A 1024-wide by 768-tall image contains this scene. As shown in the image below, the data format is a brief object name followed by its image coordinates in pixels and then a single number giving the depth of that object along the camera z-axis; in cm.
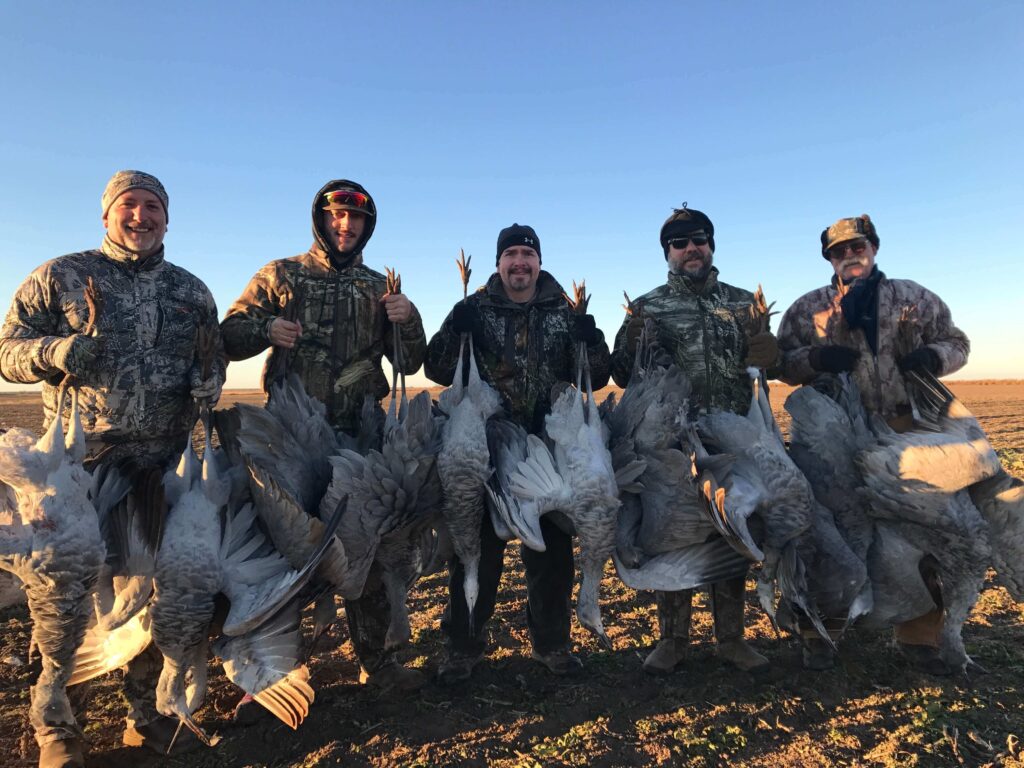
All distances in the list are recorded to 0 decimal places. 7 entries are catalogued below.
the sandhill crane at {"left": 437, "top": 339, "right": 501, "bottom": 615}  405
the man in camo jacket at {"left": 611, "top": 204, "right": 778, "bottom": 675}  459
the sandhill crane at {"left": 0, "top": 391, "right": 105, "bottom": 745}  307
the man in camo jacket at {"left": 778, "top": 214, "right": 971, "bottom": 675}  456
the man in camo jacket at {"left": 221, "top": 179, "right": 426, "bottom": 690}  428
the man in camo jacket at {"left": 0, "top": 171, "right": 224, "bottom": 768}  347
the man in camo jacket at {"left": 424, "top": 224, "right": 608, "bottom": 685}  459
